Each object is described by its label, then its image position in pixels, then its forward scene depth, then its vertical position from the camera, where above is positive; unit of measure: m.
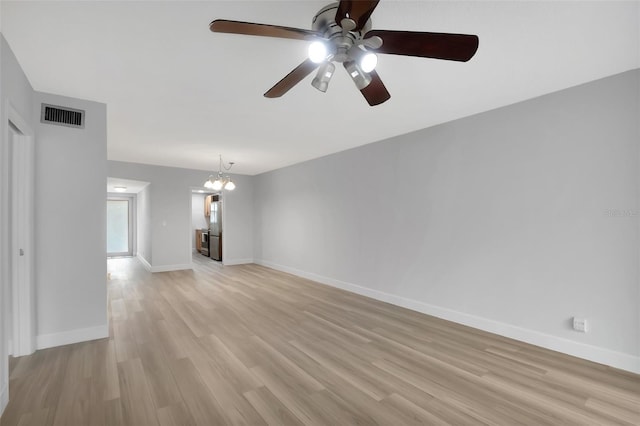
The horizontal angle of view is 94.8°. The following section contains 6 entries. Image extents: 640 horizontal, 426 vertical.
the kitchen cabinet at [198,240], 10.69 -0.82
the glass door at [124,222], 10.12 -0.11
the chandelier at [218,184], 5.97 +0.69
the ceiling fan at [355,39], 1.41 +0.91
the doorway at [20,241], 2.68 -0.19
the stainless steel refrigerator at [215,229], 8.48 -0.33
